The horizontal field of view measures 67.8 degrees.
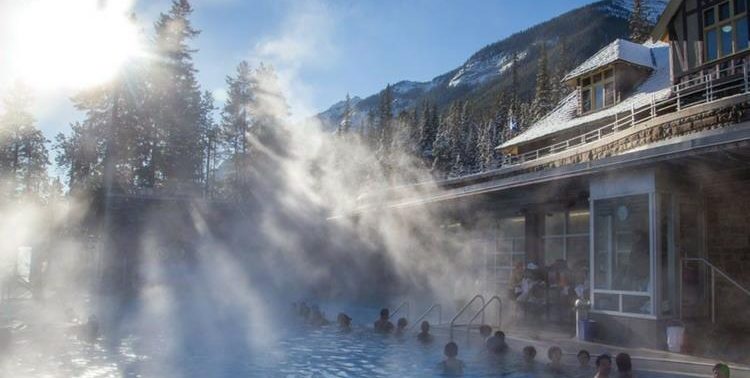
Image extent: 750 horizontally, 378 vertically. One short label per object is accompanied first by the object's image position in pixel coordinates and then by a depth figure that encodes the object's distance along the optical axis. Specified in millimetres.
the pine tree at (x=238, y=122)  39781
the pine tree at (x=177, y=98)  33688
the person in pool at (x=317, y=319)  15789
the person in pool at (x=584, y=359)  8227
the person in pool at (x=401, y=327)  12853
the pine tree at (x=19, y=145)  31219
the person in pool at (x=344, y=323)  14555
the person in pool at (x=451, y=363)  8883
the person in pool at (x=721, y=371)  6418
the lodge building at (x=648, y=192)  9406
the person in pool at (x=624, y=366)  7613
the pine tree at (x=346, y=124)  84956
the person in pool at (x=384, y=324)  13273
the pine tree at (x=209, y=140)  37719
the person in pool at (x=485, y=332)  10938
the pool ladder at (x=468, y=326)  11233
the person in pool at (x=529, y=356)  9028
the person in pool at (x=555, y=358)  8539
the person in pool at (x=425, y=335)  11633
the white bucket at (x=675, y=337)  8637
